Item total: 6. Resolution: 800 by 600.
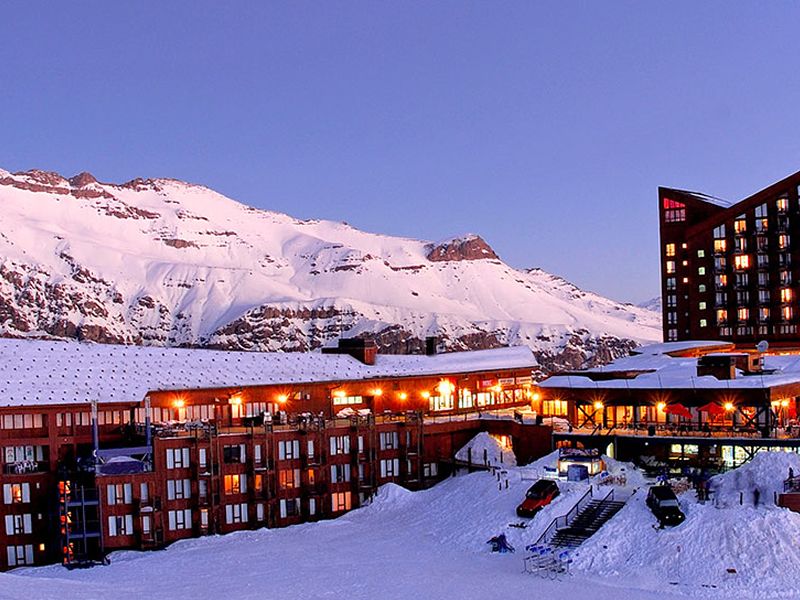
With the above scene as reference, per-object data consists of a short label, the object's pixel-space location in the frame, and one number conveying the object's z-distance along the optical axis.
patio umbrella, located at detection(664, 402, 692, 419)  59.84
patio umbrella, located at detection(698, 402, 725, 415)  58.65
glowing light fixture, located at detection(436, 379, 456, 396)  73.50
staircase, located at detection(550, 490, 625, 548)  45.56
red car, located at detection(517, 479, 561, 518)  49.75
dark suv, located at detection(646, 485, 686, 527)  43.69
